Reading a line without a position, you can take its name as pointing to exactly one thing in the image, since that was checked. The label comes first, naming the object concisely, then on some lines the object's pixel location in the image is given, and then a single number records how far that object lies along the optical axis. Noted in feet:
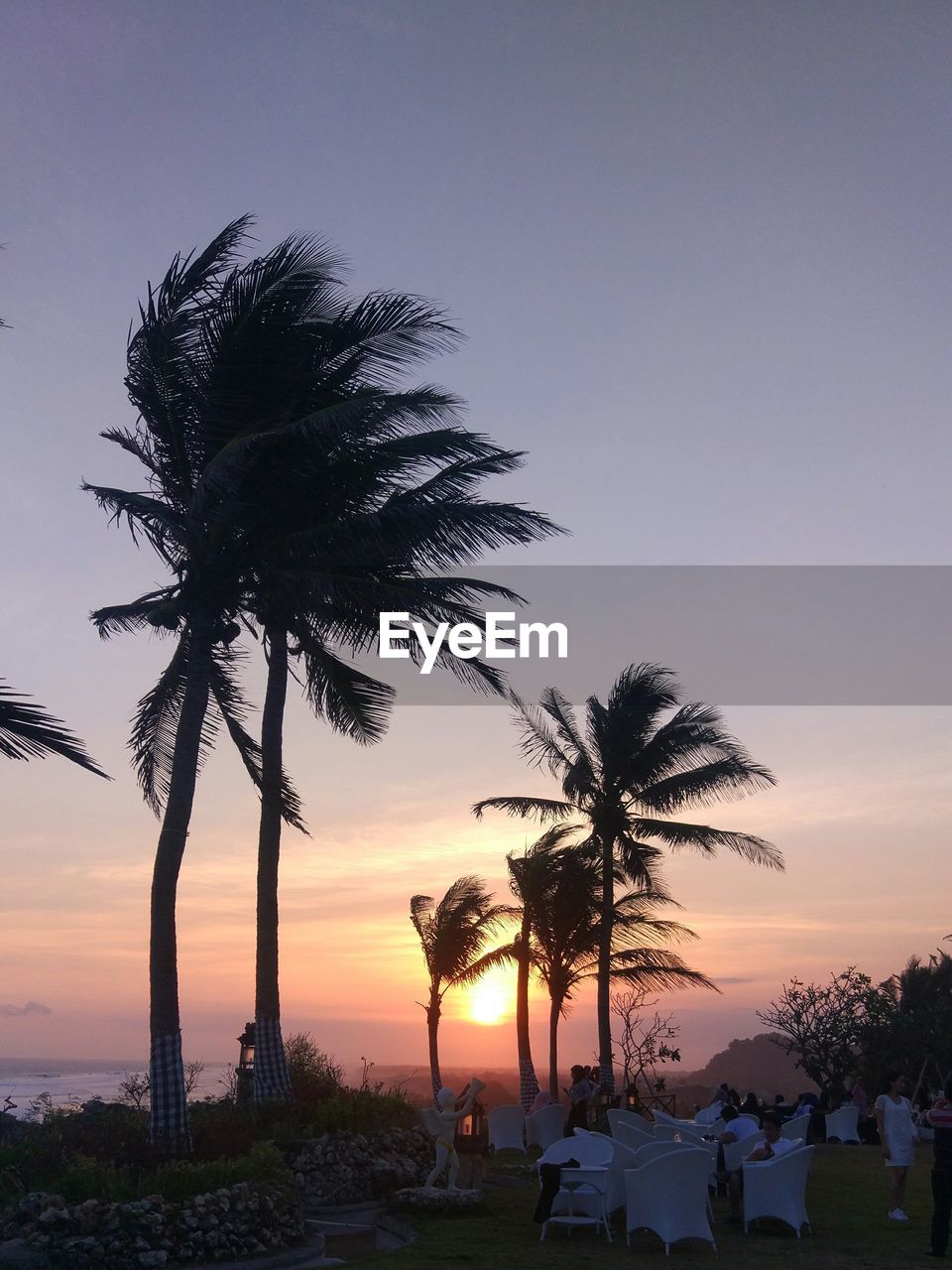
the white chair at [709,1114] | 67.15
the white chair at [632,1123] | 48.19
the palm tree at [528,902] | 112.27
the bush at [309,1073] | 59.31
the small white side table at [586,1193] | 41.78
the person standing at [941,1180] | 37.43
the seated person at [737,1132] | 47.44
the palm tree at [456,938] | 125.39
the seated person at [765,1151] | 43.01
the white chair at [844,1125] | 85.46
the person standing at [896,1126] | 42.45
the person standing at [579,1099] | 57.31
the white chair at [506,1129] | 72.43
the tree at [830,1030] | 124.16
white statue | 45.88
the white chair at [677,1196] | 37.91
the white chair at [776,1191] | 41.88
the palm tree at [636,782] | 109.40
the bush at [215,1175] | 37.41
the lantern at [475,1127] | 48.16
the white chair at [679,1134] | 48.79
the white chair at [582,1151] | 44.14
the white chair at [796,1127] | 53.67
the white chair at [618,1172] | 42.11
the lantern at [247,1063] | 60.75
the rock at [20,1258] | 31.86
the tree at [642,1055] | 122.62
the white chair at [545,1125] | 65.41
